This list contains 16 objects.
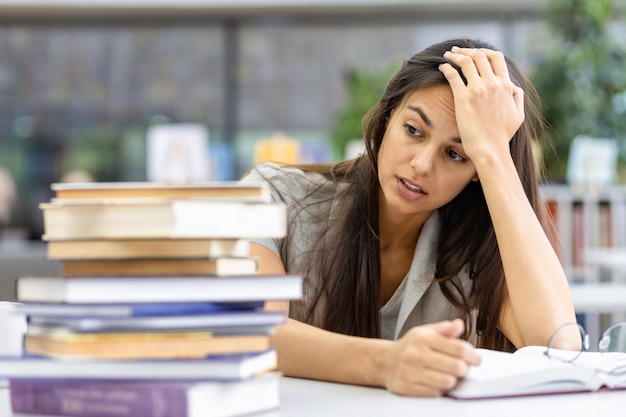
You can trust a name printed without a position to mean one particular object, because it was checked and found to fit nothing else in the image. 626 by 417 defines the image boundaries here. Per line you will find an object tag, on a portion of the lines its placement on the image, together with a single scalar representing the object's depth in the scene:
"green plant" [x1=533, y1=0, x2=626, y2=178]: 8.60
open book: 1.54
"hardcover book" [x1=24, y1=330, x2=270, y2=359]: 1.40
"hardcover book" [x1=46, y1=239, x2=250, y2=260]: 1.42
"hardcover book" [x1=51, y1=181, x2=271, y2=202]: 1.44
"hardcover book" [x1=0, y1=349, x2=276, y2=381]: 1.40
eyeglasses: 1.71
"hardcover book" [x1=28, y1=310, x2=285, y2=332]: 1.40
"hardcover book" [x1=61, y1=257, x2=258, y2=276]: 1.43
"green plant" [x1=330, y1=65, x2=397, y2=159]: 9.45
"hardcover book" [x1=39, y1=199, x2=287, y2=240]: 1.40
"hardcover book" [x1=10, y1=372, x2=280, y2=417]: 1.39
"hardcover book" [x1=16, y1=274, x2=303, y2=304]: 1.40
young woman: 2.01
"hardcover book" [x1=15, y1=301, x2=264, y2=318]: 1.40
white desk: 1.48
